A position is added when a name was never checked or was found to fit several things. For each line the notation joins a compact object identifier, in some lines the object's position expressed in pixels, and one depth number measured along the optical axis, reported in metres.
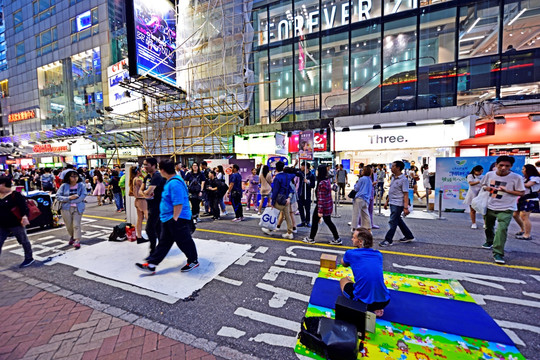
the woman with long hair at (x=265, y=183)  8.24
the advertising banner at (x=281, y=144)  14.29
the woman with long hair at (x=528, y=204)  5.71
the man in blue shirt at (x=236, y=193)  8.20
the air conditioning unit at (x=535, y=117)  11.31
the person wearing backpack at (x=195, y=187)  7.86
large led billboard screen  14.00
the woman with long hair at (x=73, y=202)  5.54
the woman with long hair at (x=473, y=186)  6.87
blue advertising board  8.78
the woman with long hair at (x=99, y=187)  11.78
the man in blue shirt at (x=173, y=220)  3.98
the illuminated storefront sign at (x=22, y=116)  34.06
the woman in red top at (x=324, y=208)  5.55
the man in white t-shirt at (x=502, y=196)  4.43
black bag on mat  2.23
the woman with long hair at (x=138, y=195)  5.74
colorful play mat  2.36
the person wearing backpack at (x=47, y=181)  12.27
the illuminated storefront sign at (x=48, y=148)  28.35
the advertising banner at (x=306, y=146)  8.56
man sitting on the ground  2.71
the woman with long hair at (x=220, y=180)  8.54
